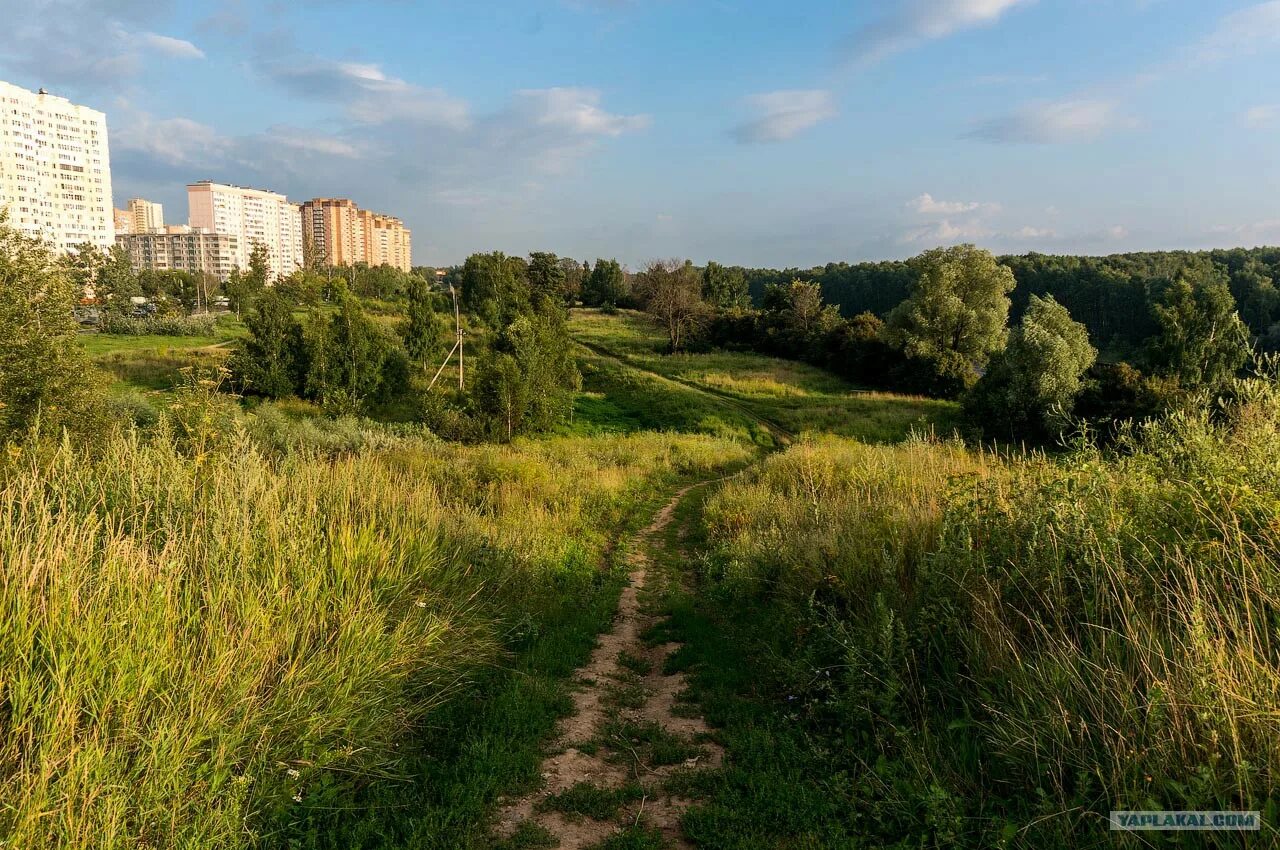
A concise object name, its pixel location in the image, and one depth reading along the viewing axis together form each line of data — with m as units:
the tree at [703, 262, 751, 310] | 83.50
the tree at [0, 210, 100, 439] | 14.37
